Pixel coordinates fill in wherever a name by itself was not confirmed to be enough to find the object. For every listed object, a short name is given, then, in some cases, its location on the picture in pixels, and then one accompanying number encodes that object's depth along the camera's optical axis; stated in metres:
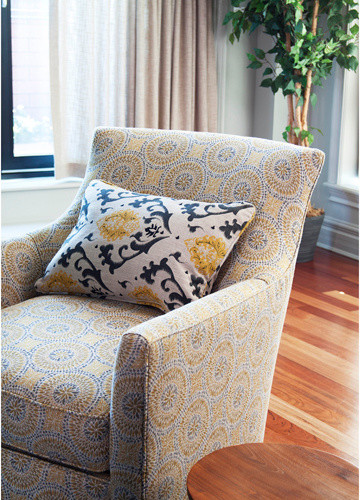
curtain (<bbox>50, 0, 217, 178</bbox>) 3.22
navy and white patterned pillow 1.51
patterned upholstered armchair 1.16
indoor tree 3.19
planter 3.42
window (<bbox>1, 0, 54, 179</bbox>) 3.19
